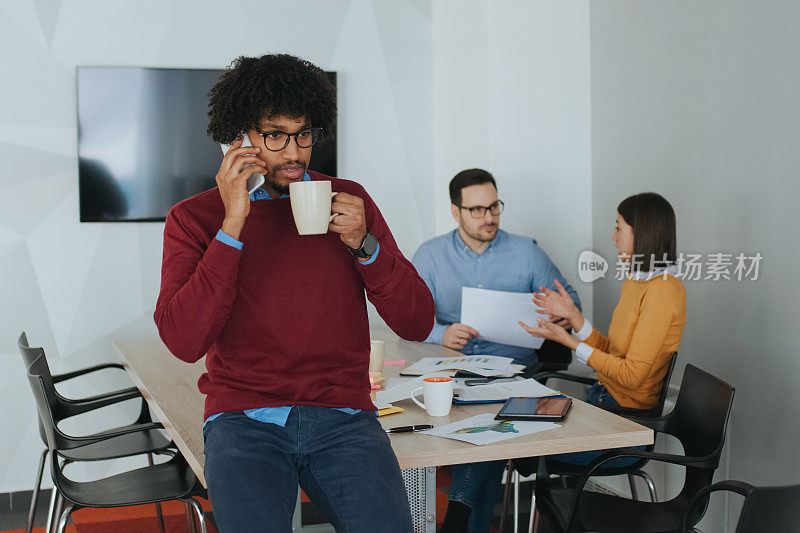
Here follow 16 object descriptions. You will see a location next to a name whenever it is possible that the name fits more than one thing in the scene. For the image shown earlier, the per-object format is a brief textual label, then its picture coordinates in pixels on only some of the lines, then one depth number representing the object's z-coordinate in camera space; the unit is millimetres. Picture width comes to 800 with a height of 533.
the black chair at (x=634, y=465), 2350
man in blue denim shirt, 3182
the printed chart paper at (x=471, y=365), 2301
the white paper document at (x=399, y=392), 2025
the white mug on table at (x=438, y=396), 1848
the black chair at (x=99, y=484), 2162
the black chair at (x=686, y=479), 1942
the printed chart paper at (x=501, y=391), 1988
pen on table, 1731
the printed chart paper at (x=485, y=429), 1662
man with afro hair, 1410
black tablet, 1785
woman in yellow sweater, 2389
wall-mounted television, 3590
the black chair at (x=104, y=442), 2582
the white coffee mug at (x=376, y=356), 2201
